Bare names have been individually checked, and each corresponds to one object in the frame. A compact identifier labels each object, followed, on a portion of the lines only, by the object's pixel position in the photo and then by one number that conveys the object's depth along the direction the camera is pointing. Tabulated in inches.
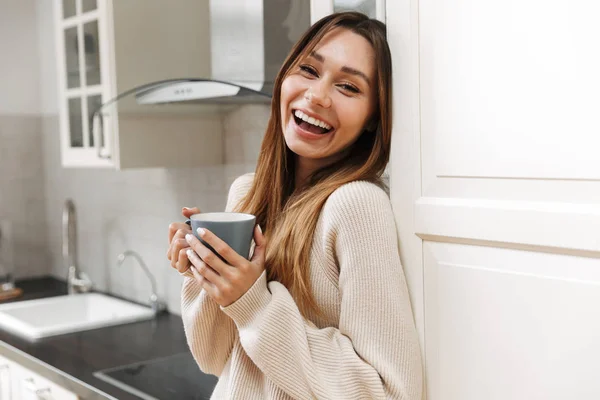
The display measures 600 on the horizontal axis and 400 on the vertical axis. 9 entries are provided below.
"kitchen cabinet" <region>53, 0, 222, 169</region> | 79.3
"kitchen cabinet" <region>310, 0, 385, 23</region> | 44.6
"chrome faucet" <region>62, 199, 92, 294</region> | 116.7
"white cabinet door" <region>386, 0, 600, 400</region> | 32.2
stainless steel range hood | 61.9
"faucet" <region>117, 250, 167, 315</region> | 101.3
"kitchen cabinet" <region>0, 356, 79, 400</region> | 76.1
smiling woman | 40.3
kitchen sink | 94.7
